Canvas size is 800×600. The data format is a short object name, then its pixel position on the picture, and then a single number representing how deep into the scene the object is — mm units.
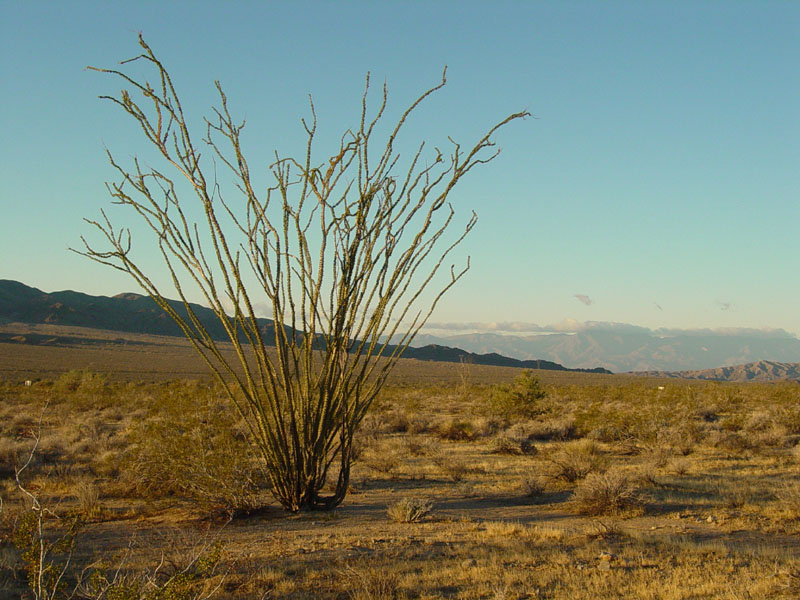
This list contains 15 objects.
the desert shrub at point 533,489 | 9758
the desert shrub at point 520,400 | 22422
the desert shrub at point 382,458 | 11812
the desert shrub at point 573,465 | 10734
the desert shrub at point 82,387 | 25025
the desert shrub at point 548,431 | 17656
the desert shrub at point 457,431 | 17656
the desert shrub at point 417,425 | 18984
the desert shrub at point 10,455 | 11047
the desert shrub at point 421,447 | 14227
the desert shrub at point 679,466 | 11969
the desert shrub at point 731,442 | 14641
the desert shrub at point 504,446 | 14405
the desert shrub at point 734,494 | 8914
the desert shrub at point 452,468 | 11305
